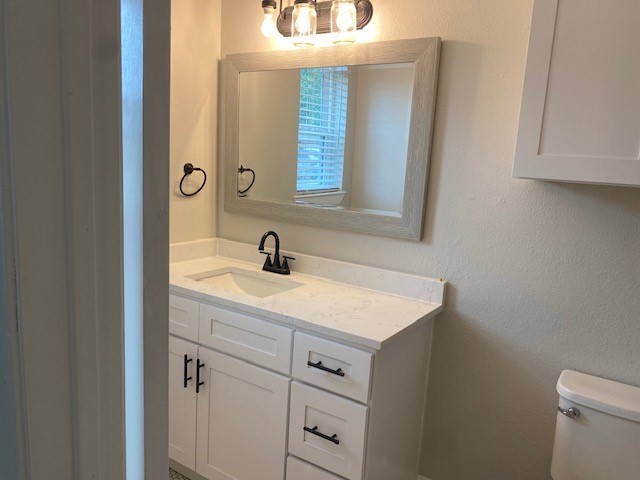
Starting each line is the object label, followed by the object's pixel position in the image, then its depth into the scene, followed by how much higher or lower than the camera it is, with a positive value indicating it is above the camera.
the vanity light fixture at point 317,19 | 1.84 +0.56
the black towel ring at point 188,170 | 2.24 -0.10
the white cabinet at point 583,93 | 1.22 +0.21
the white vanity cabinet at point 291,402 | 1.51 -0.86
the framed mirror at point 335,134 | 1.81 +0.10
